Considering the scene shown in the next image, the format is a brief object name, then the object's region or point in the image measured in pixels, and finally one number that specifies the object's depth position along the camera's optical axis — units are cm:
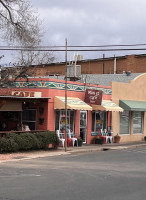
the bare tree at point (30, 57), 2744
